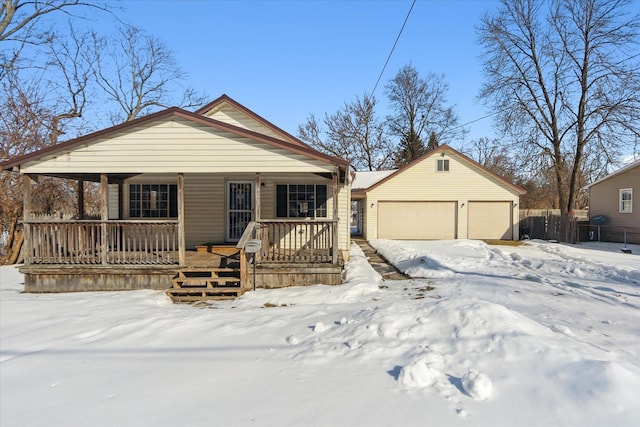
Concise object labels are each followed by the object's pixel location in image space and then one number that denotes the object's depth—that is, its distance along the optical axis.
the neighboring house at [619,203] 18.20
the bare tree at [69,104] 17.62
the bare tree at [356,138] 36.44
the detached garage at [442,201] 20.06
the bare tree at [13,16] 15.09
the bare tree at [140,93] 26.32
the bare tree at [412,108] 39.03
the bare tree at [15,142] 13.79
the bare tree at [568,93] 21.08
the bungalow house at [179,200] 8.12
